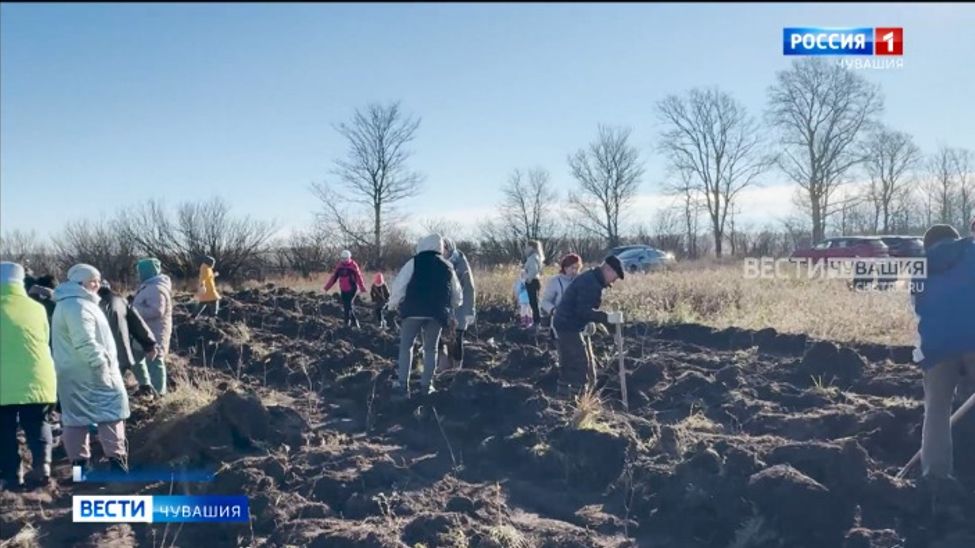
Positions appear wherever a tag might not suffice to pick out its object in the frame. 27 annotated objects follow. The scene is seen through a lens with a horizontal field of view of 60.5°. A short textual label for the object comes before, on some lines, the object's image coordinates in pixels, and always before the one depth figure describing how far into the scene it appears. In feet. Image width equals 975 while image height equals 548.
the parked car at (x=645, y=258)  111.83
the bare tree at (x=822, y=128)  118.11
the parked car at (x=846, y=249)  84.74
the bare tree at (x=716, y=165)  159.63
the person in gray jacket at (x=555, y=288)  30.50
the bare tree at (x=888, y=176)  123.95
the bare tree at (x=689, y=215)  159.63
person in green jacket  18.62
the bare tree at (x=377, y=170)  133.28
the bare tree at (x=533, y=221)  137.59
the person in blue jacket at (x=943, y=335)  16.31
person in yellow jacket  47.52
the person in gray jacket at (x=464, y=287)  29.60
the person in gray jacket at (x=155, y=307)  26.66
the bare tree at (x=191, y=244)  101.76
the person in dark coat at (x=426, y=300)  25.31
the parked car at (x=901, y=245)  80.59
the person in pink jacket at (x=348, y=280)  46.06
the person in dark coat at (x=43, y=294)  23.62
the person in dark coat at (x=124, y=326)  22.76
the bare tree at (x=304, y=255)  111.86
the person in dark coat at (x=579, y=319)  24.45
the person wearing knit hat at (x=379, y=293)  49.80
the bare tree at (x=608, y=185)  159.43
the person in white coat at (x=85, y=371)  19.06
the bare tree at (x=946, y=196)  106.83
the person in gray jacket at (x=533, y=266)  44.01
